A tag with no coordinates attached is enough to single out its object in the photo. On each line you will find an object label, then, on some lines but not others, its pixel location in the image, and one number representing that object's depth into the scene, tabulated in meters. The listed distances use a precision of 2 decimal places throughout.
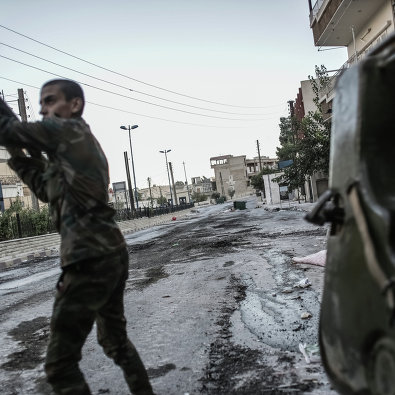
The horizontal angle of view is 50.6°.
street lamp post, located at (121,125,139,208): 41.25
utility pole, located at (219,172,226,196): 110.50
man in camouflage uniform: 1.94
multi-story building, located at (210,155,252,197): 111.81
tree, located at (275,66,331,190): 17.41
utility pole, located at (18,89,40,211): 22.77
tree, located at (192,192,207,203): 106.04
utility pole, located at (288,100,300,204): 37.11
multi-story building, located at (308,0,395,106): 16.38
